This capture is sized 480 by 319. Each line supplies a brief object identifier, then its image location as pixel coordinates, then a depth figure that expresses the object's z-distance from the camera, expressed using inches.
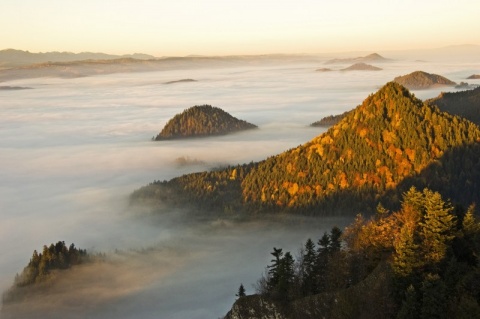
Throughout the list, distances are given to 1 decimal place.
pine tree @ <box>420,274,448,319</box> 2356.1
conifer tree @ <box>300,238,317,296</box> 3334.2
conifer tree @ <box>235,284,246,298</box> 3923.5
